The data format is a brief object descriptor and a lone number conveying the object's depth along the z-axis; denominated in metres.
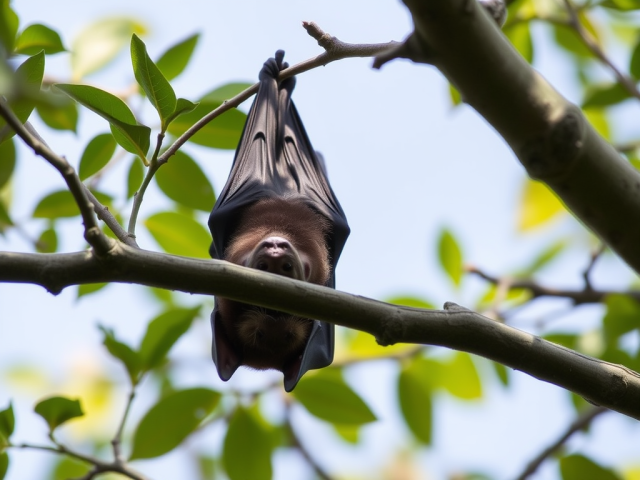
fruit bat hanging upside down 12.05
